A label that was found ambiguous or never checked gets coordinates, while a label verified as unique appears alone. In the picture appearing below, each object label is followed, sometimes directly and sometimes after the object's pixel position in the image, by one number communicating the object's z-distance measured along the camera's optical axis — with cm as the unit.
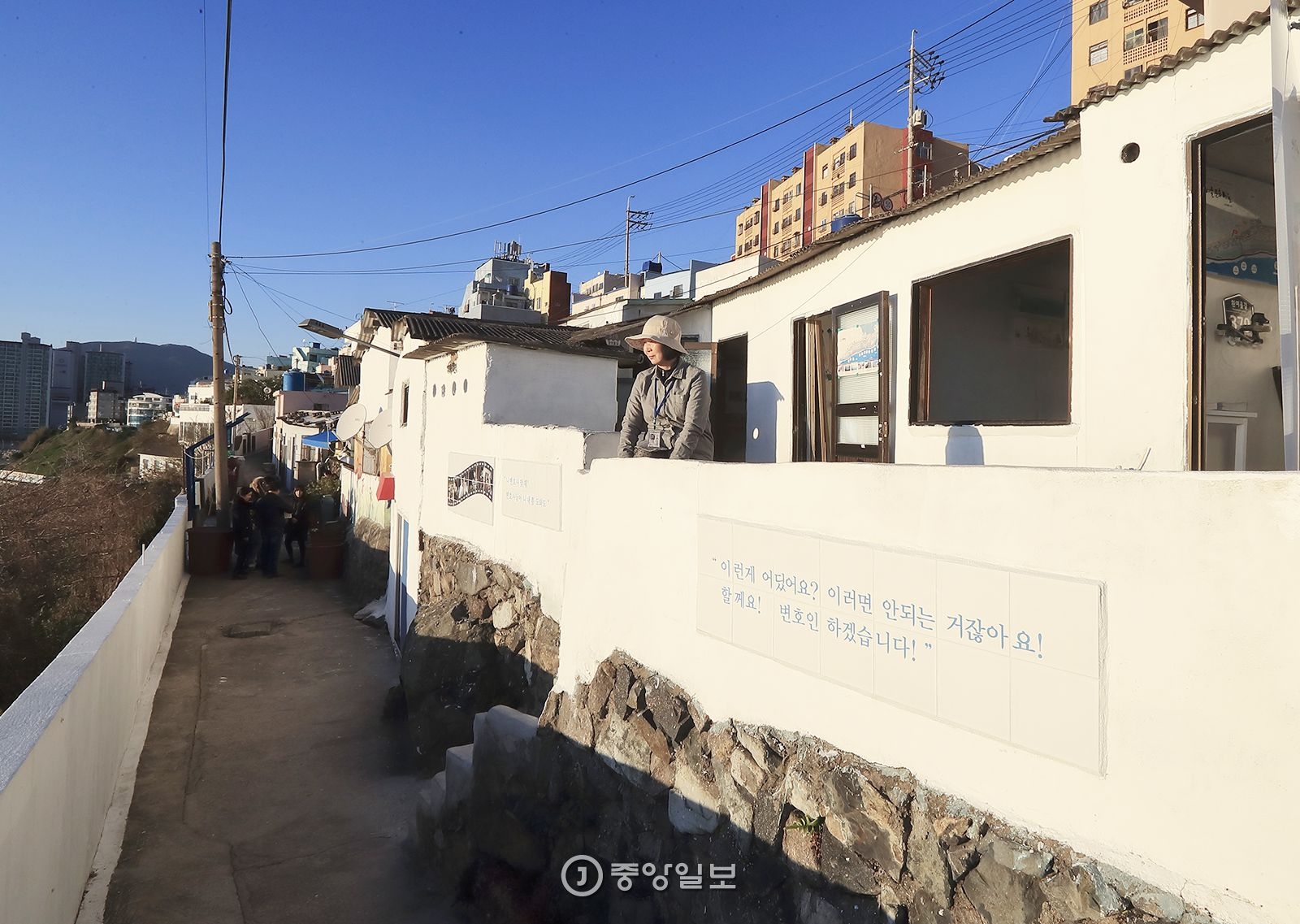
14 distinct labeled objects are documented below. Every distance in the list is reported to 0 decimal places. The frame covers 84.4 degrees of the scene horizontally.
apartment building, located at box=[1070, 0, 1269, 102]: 3066
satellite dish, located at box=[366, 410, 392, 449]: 1448
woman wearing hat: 490
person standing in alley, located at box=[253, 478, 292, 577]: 1505
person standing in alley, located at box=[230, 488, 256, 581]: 1502
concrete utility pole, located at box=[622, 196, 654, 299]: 3867
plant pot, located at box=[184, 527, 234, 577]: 1470
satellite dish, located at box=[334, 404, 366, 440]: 1675
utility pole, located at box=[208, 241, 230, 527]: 1642
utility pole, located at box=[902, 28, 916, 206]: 2061
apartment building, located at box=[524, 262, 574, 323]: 3459
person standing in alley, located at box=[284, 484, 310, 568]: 1652
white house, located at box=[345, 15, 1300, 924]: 198
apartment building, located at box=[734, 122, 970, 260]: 4553
